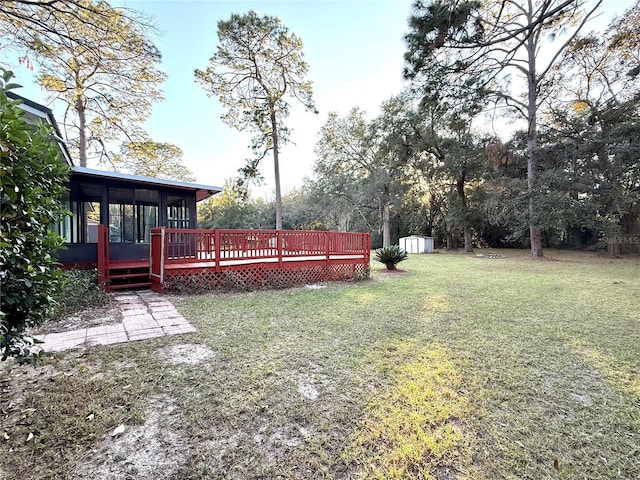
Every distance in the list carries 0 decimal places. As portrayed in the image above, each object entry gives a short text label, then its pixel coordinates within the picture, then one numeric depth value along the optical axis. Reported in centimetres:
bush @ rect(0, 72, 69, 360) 143
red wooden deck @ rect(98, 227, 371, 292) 569
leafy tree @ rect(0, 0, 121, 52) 609
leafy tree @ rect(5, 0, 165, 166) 714
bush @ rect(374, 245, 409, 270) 941
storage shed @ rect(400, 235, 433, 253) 1842
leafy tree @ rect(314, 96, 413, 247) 1772
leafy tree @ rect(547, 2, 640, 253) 1067
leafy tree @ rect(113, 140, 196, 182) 1509
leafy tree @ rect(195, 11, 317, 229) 1330
